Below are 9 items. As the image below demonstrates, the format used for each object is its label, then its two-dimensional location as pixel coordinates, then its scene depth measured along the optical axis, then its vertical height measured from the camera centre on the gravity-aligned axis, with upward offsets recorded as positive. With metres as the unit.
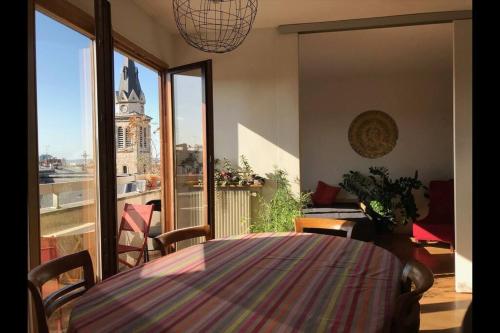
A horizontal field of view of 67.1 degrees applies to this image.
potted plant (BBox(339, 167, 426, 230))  6.00 -0.58
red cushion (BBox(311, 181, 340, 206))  6.52 -0.60
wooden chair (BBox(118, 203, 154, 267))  4.14 -0.62
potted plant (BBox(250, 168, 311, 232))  4.14 -0.54
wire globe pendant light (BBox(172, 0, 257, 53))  2.09 +1.55
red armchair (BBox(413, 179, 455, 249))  5.20 -0.89
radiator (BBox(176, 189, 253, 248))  4.36 -0.58
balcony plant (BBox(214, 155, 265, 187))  4.43 -0.16
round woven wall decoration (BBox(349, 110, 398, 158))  6.65 +0.46
